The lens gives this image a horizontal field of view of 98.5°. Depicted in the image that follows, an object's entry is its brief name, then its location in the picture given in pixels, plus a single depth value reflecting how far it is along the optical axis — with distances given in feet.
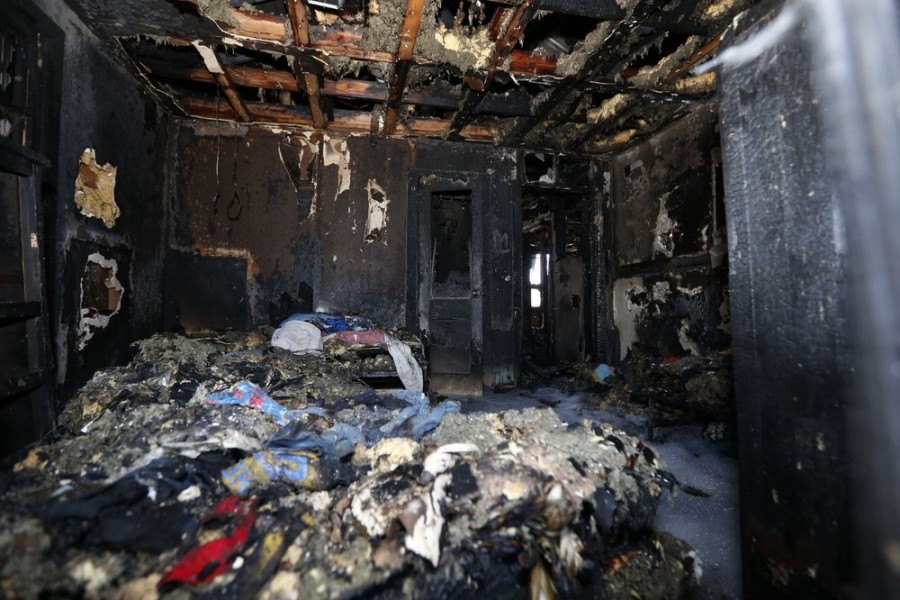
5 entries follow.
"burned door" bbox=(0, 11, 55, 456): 7.22
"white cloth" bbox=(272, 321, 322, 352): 13.09
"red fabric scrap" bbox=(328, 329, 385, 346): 13.85
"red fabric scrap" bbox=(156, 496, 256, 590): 4.14
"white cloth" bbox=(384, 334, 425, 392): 13.05
